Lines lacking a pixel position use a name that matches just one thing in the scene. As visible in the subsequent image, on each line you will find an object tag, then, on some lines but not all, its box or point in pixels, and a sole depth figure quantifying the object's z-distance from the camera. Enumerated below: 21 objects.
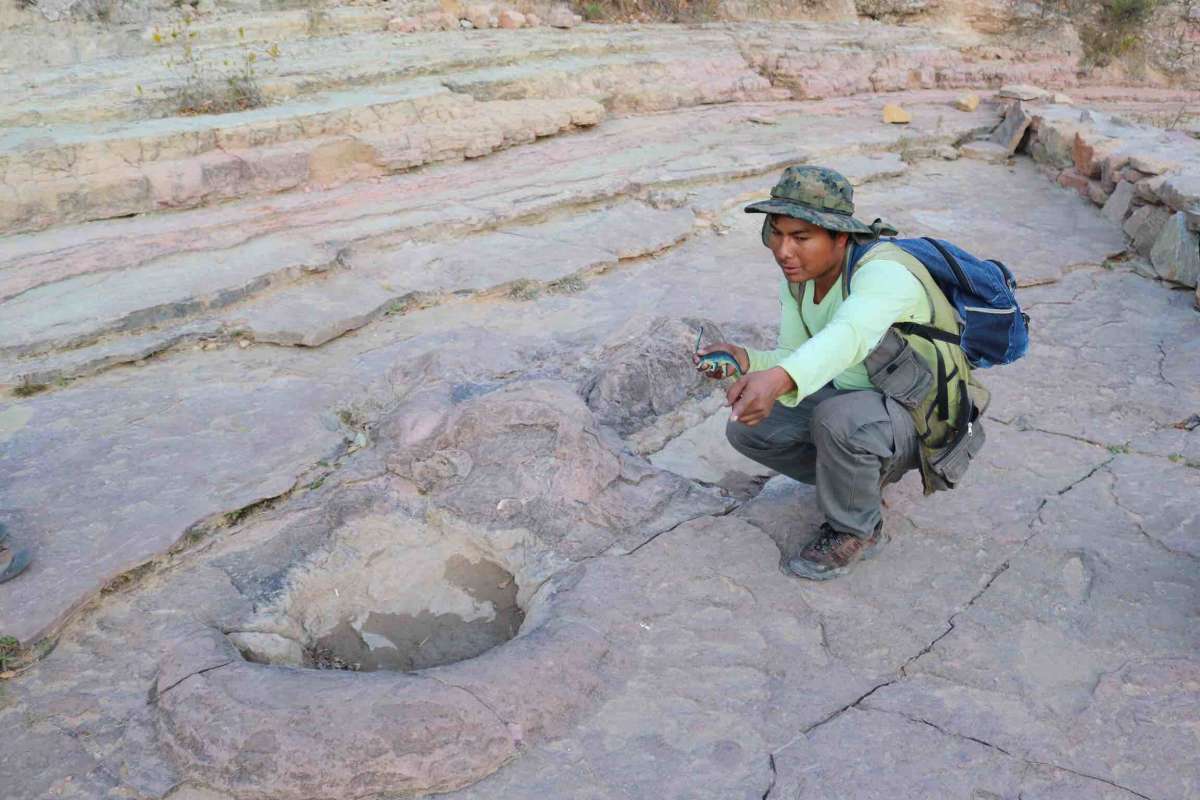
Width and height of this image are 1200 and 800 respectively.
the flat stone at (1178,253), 4.72
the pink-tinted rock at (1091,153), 6.20
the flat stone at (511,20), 8.53
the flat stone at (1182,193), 4.86
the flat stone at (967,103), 8.45
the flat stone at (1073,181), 6.35
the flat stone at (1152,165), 5.49
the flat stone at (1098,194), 6.04
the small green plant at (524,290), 4.45
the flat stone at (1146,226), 5.17
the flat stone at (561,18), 8.77
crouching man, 2.12
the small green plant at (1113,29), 10.43
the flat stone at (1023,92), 8.28
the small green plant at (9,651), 2.23
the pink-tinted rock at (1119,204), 5.65
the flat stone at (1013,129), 7.34
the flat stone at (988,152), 7.23
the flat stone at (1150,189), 5.25
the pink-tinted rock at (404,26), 8.19
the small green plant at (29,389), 3.50
